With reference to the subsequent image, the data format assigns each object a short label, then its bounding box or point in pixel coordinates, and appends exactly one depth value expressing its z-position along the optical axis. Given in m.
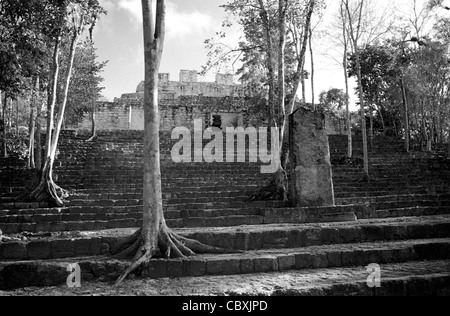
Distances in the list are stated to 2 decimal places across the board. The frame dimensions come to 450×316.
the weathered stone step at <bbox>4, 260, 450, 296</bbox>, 3.59
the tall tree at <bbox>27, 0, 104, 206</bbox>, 8.80
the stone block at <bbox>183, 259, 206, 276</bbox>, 4.30
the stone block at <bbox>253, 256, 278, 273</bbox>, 4.38
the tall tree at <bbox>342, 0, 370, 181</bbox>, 14.30
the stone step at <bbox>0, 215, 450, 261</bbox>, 4.87
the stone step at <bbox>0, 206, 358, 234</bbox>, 6.85
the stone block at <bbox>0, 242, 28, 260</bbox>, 4.78
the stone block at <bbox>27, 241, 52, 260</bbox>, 4.83
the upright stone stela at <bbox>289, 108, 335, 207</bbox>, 7.56
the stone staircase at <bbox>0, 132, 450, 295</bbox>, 4.34
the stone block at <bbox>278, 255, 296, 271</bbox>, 4.44
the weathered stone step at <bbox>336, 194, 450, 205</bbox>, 9.65
